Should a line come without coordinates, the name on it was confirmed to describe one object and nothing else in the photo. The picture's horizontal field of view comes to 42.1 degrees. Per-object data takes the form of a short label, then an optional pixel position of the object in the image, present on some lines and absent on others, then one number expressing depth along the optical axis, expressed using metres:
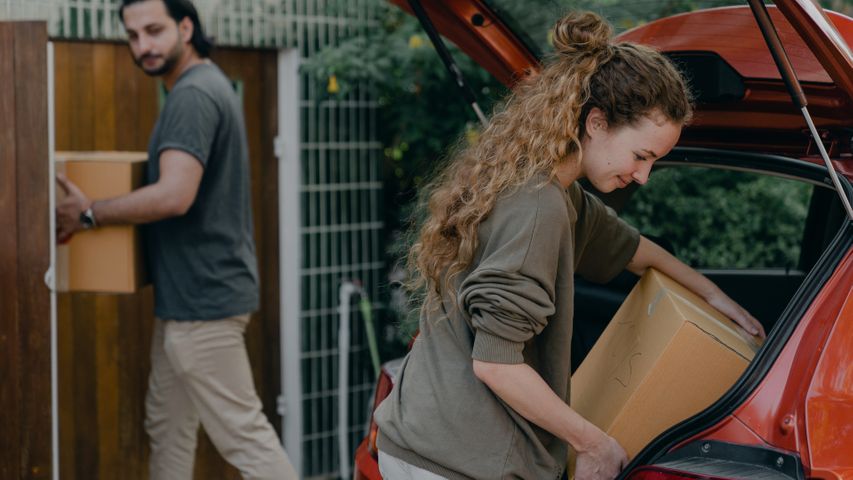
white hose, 5.42
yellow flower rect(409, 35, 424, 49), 5.28
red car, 2.24
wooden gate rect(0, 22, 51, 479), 3.50
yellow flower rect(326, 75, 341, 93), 5.31
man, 3.95
